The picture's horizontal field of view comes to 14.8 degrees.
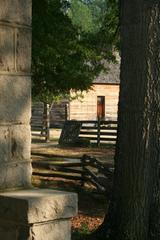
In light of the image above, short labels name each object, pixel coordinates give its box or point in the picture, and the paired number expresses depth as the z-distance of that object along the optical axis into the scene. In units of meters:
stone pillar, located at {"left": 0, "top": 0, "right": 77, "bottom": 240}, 3.94
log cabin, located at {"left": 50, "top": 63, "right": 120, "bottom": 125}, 48.99
